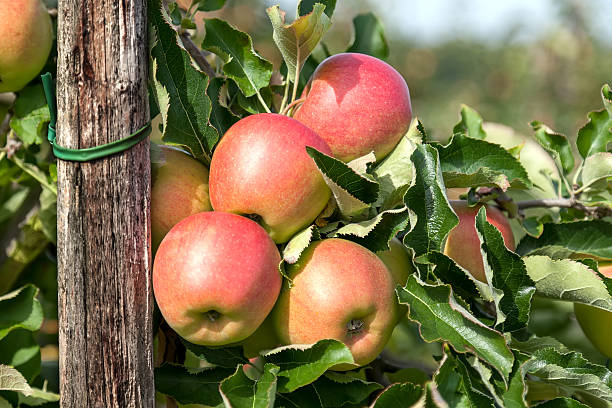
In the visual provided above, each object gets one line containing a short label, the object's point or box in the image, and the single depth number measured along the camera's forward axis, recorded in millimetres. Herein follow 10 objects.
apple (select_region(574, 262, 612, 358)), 1586
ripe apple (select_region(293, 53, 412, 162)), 1515
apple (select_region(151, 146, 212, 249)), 1498
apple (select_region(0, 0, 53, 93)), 1571
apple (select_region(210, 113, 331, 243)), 1477
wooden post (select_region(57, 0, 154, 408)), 1459
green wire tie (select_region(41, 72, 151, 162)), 1462
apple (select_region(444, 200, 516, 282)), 1532
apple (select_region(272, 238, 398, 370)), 1471
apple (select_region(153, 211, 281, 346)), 1452
